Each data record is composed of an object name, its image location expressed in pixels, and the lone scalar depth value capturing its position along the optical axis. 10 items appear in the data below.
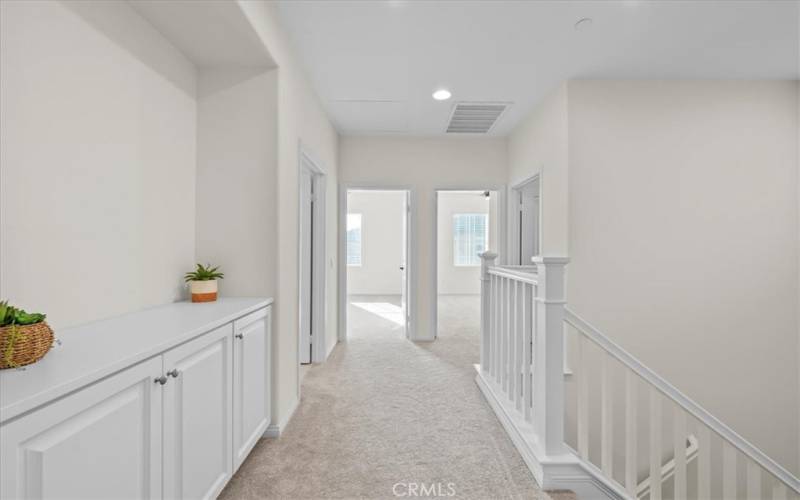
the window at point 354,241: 9.18
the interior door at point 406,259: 4.67
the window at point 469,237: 9.29
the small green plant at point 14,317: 0.95
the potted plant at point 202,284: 2.05
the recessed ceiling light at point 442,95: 3.42
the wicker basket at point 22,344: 0.92
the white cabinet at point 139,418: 0.80
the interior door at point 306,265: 3.63
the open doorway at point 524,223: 4.58
